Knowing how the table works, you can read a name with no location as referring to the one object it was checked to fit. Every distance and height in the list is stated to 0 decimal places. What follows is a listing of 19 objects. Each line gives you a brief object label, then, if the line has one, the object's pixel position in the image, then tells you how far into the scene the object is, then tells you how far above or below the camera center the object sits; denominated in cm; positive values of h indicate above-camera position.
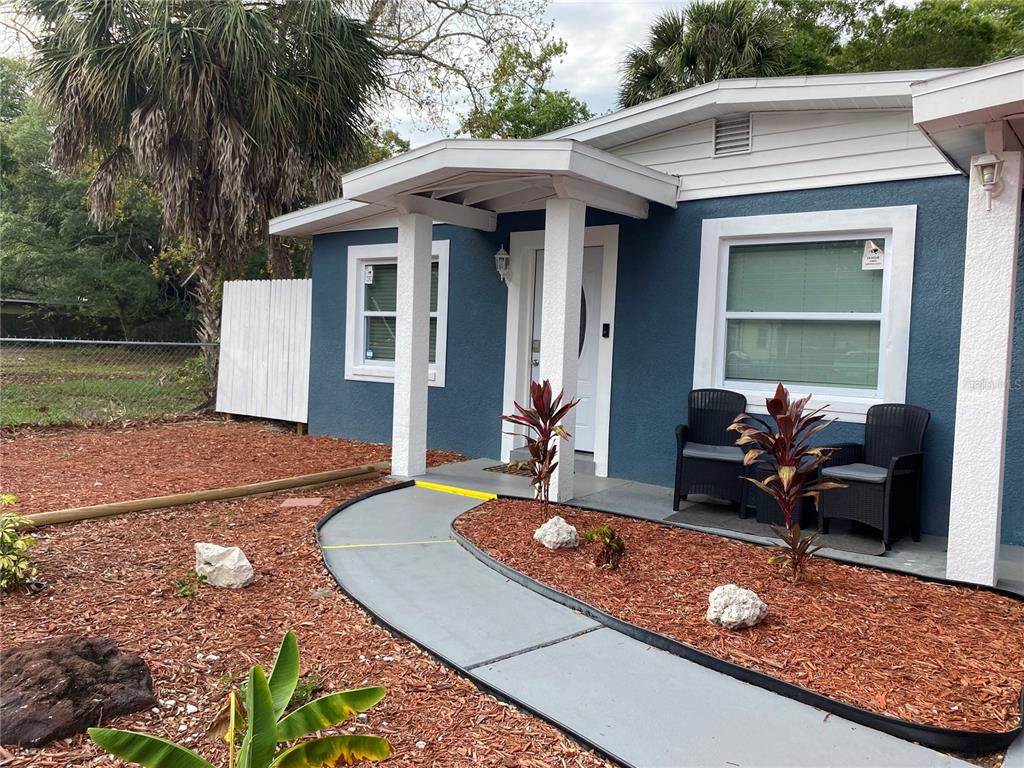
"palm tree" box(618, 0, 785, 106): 1262 +542
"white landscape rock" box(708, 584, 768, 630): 346 -121
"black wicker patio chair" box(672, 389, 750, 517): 551 -75
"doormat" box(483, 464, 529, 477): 699 -121
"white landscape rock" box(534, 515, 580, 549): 466 -120
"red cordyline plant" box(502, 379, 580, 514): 518 -55
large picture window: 569 +35
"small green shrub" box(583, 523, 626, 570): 430 -118
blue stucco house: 407 +70
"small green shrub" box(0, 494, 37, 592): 367 -118
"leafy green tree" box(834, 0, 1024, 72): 1531 +701
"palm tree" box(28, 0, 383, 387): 946 +309
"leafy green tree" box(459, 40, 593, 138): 1745 +612
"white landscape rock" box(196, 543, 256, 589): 401 -129
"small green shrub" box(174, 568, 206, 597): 386 -137
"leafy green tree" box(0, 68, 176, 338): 1853 +237
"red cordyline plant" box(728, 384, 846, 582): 399 -55
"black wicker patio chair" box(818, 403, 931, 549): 479 -76
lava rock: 247 -129
